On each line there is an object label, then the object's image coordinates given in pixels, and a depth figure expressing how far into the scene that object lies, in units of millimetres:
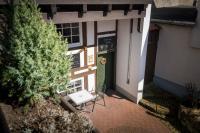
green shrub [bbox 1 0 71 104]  3579
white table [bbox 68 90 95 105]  6179
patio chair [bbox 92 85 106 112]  7550
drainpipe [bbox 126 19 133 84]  6864
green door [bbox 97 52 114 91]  7511
